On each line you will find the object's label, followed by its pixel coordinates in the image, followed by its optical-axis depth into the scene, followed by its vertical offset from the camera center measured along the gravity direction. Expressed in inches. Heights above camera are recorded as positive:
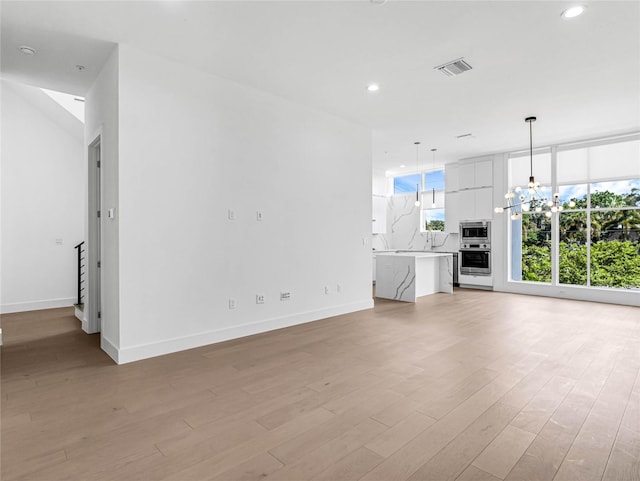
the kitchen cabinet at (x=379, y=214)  371.2 +26.9
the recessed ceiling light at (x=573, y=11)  113.3 +75.0
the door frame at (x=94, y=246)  174.4 -3.9
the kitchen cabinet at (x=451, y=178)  344.5 +61.1
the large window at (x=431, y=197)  369.1 +44.6
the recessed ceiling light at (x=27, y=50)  135.0 +73.8
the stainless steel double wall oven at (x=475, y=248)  319.6 -8.9
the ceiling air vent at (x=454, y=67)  147.9 +74.9
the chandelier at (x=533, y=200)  207.0 +29.3
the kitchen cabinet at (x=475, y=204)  318.7 +32.7
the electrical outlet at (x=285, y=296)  184.1 -30.5
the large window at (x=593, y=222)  249.8 +12.7
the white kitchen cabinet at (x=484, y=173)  317.1 +60.5
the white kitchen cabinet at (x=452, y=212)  343.3 +26.6
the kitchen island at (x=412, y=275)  258.8 -28.9
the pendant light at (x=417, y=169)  283.1 +74.9
